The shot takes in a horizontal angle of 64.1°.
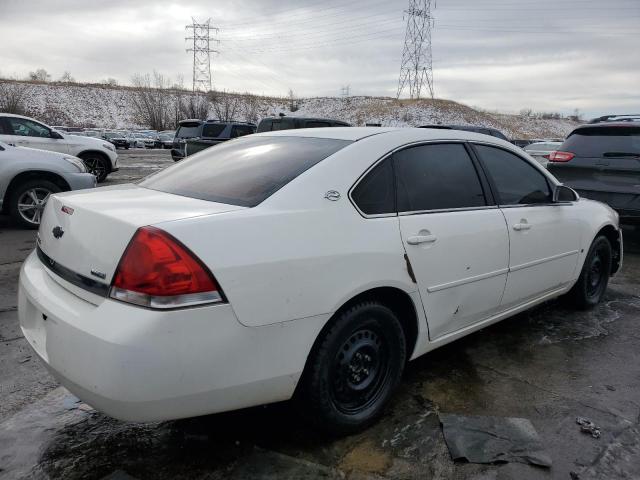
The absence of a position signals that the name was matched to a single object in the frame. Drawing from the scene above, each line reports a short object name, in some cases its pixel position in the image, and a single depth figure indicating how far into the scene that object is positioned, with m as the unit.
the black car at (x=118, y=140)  35.53
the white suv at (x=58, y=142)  10.51
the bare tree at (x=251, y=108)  68.94
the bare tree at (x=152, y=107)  62.59
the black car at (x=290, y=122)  13.83
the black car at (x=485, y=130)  14.72
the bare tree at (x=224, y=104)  67.94
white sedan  1.96
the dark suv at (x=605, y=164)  6.41
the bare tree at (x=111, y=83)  68.81
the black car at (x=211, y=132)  17.08
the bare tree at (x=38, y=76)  65.56
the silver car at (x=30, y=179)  7.17
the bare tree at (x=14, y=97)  48.48
